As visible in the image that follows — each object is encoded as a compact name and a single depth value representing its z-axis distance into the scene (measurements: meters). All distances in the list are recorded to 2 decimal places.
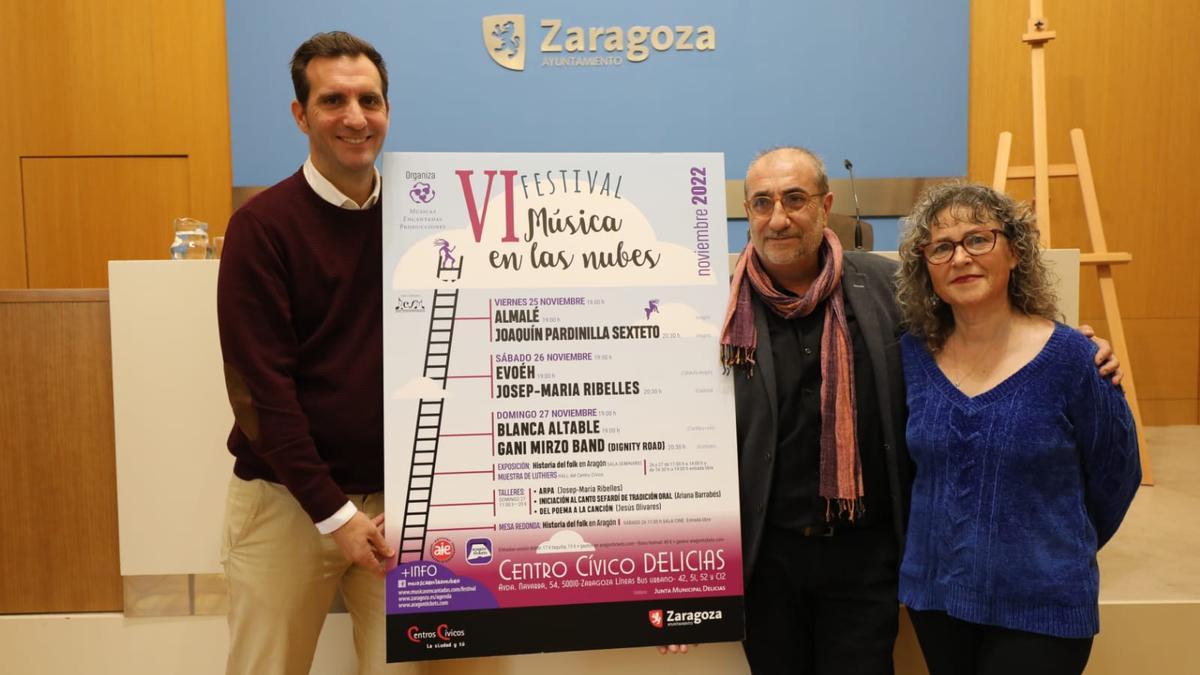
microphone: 2.51
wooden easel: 3.20
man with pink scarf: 1.55
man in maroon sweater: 1.49
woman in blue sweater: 1.34
